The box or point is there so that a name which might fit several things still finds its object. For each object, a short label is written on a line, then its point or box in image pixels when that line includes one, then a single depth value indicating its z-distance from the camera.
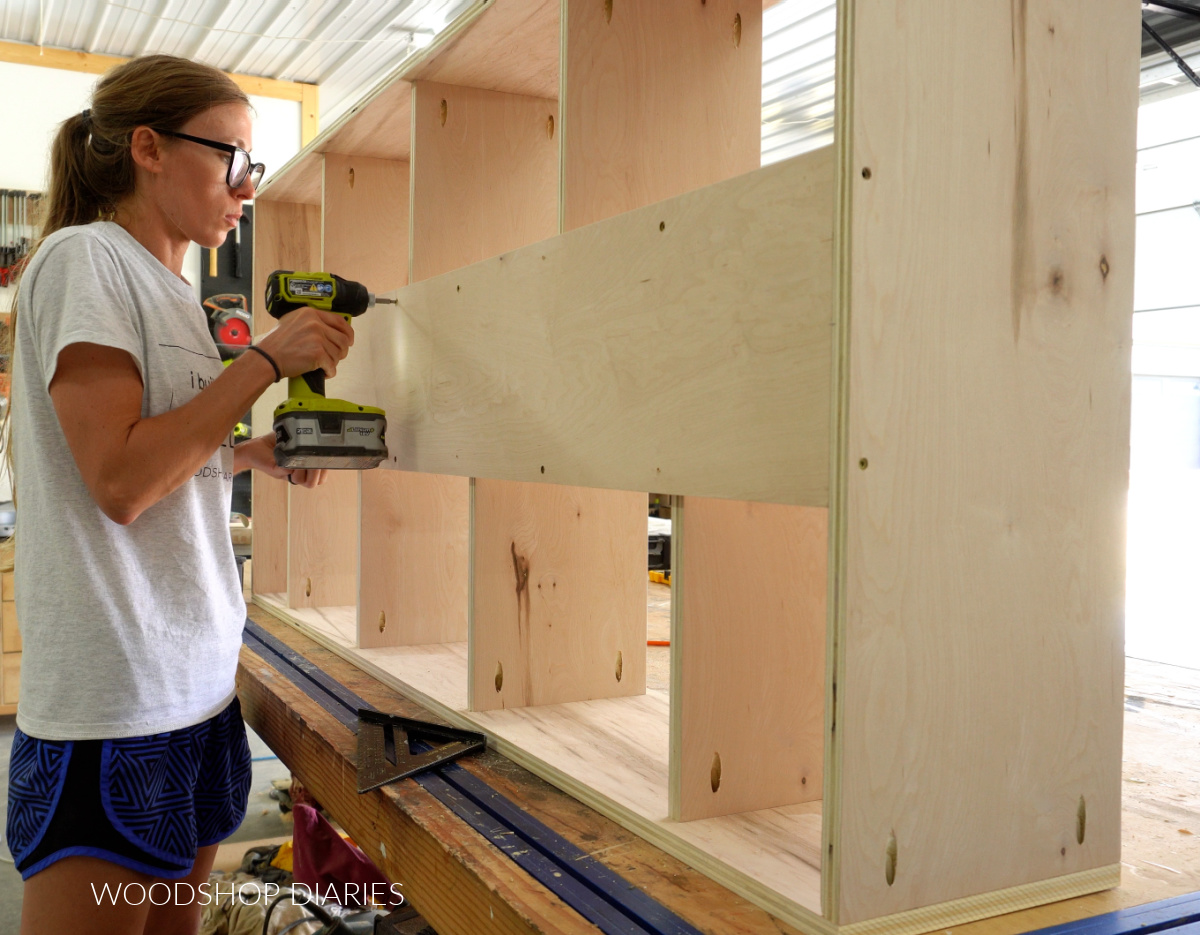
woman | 1.05
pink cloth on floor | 2.24
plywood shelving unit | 0.86
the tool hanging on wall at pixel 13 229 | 4.91
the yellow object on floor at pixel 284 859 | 2.62
